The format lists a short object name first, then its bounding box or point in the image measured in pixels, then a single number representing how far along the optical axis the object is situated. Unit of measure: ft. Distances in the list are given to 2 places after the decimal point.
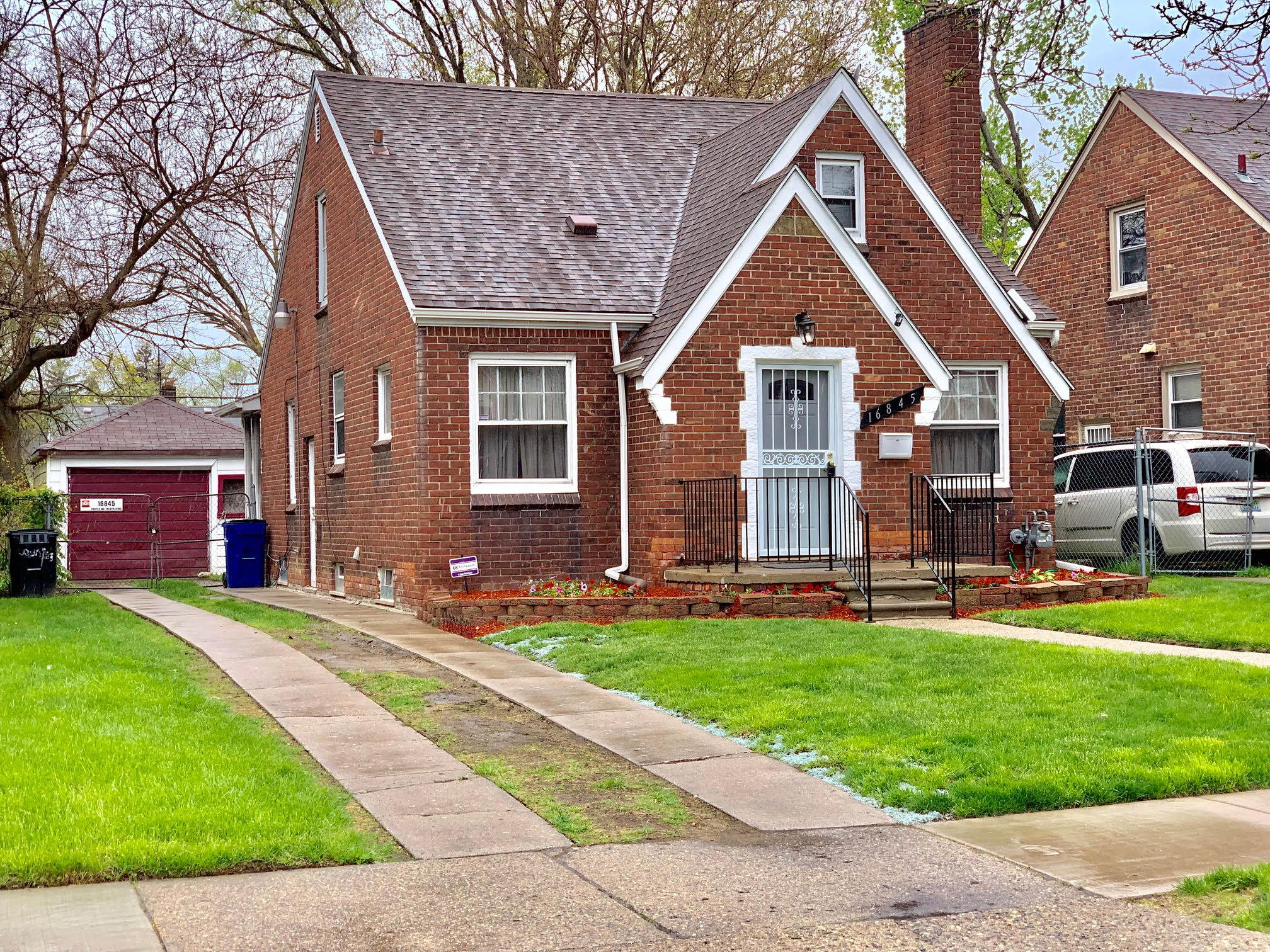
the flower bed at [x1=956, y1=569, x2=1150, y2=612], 52.47
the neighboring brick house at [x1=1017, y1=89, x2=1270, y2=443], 75.15
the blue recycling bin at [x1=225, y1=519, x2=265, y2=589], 83.20
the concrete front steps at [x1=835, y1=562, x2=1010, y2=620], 50.42
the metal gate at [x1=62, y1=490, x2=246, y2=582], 106.32
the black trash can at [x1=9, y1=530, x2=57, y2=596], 70.54
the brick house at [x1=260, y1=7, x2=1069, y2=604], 55.62
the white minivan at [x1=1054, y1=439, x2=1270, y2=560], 63.82
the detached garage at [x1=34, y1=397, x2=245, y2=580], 106.63
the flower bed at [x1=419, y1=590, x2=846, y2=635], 49.08
